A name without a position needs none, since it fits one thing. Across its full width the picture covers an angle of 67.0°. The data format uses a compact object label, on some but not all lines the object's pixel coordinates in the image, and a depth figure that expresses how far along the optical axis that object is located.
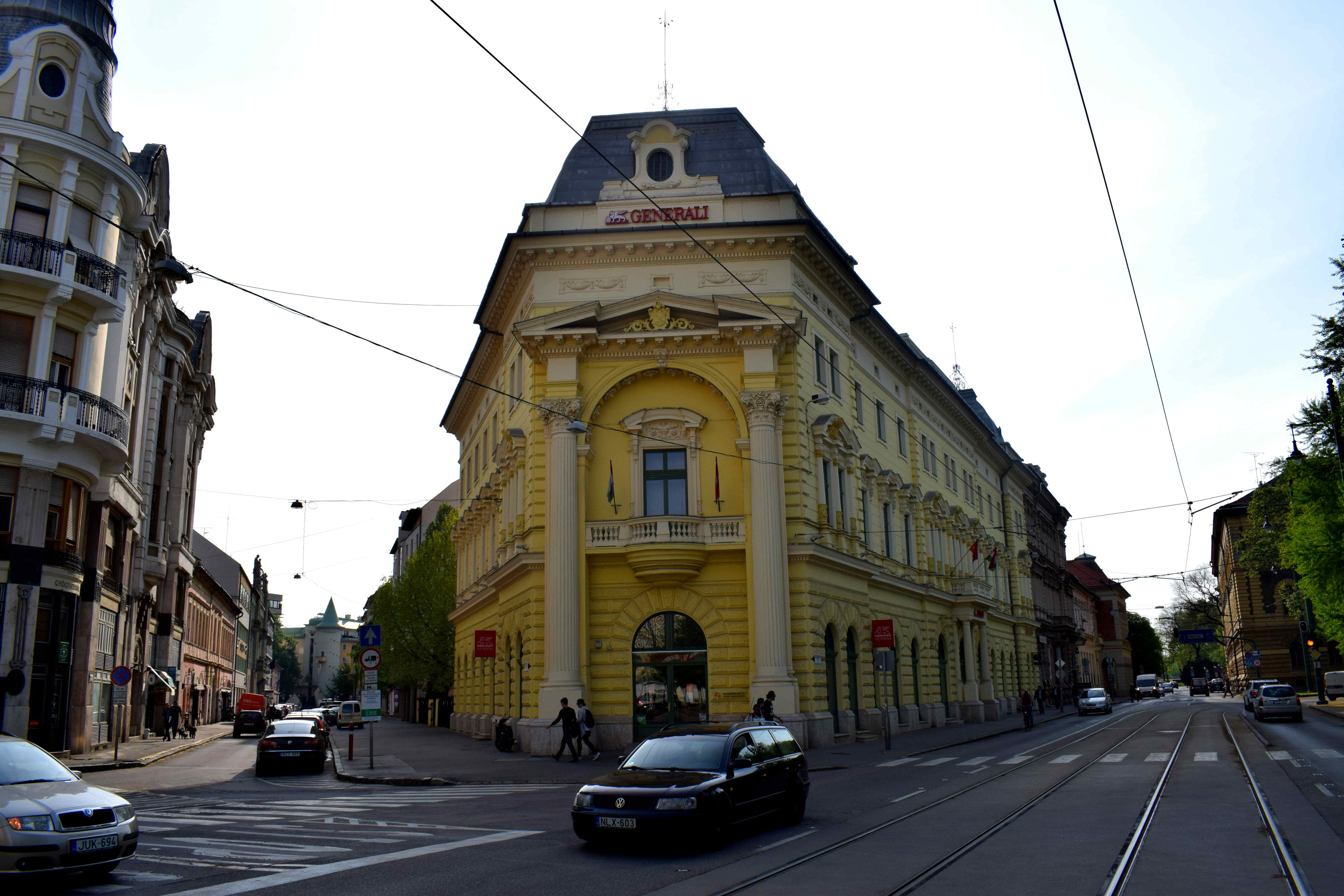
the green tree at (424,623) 59.81
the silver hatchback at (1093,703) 58.12
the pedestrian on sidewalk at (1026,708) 42.53
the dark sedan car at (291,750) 27.14
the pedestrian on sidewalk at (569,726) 25.94
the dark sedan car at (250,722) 53.59
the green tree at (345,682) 124.81
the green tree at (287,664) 182.25
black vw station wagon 11.84
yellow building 28.66
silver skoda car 9.20
